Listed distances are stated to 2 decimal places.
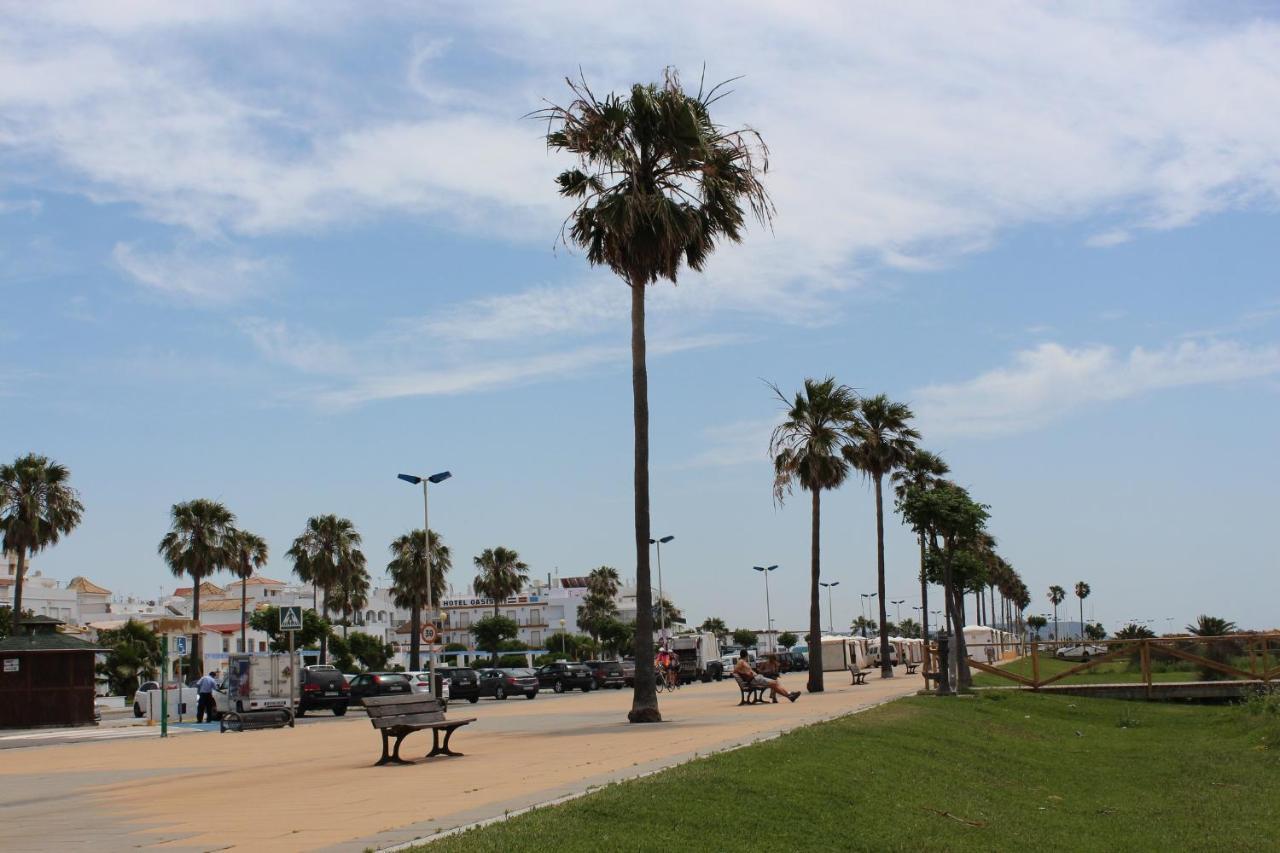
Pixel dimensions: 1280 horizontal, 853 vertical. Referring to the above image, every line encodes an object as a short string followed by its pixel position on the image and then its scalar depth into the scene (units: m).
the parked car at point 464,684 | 55.06
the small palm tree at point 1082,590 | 183.25
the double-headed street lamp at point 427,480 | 52.12
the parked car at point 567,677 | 65.31
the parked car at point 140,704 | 46.28
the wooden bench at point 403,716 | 17.25
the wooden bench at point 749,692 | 32.41
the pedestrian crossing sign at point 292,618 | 34.19
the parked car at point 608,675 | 67.00
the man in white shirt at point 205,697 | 40.66
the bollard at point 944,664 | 31.14
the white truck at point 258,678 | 39.75
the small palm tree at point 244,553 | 76.27
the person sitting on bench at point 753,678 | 31.89
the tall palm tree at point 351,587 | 84.69
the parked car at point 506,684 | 57.38
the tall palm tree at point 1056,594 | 190.25
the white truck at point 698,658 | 73.88
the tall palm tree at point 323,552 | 83.75
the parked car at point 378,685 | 44.34
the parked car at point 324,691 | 44.56
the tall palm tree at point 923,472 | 60.03
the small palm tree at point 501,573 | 108.56
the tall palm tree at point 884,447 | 54.94
